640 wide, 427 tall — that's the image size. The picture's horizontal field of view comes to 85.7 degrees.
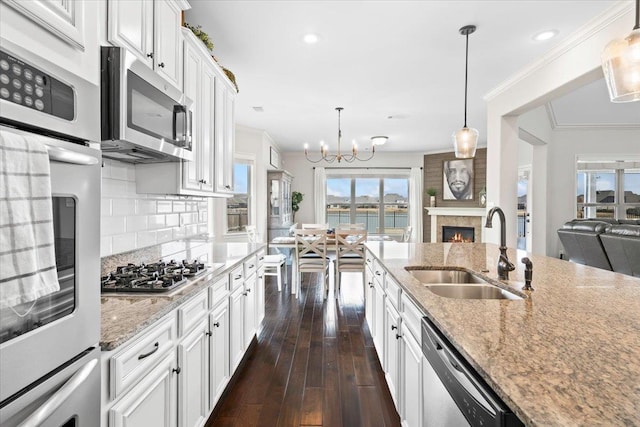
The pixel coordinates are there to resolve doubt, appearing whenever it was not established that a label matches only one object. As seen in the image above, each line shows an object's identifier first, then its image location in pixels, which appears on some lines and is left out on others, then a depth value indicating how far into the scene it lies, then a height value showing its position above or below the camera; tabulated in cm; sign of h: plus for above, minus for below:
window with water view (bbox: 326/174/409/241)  861 +23
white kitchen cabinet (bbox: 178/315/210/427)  148 -77
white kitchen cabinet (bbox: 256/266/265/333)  306 -79
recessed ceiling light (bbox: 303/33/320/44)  281 +143
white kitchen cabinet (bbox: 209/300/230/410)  185 -80
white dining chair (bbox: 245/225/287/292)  490 -70
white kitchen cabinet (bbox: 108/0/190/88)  150 +88
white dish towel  62 -2
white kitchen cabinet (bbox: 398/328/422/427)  144 -78
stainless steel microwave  138 +44
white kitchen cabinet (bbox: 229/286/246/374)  220 -78
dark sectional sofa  355 -36
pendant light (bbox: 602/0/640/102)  155 +69
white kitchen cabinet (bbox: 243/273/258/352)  257 -77
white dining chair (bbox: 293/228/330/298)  449 -61
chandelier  820 +129
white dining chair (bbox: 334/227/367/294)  449 -56
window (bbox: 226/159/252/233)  591 +17
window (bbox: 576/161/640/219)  654 +36
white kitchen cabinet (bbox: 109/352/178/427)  105 -65
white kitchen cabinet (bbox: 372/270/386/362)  241 -79
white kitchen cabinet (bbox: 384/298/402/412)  186 -82
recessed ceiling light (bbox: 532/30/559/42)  281 +146
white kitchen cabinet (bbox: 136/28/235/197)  212 +53
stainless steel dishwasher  76 -48
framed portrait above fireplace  795 +75
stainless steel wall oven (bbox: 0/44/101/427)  68 -20
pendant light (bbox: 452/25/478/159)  291 +60
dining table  469 -48
